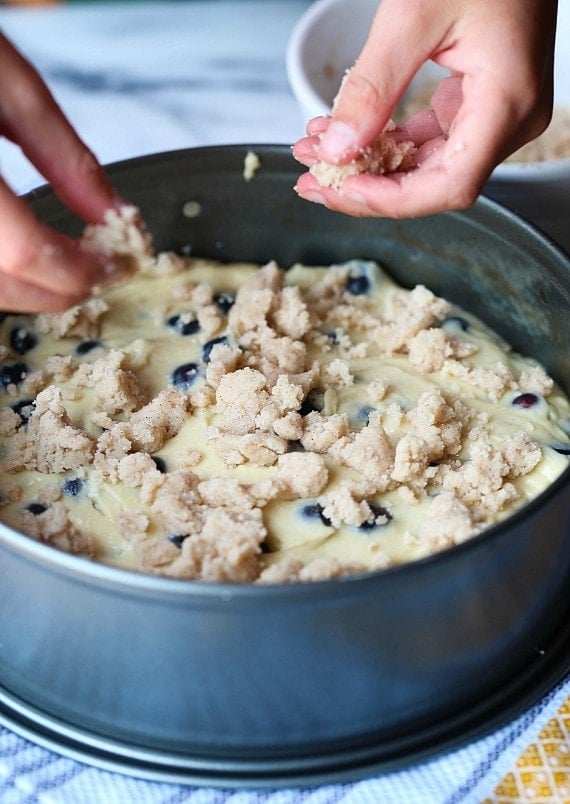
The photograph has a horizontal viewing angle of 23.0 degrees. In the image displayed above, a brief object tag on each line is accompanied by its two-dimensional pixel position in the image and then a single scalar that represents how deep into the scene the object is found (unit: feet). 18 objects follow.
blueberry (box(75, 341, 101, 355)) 1.70
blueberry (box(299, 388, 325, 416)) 1.60
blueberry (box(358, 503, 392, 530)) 1.45
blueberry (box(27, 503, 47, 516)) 1.48
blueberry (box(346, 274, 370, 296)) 1.80
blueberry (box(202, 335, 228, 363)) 1.67
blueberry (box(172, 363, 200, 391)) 1.64
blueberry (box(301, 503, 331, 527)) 1.46
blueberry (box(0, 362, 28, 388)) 1.64
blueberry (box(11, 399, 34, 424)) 1.60
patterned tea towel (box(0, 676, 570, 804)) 1.35
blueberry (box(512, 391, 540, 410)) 1.62
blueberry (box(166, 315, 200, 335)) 1.74
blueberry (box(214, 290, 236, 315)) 1.77
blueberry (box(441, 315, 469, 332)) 1.74
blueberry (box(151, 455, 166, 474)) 1.54
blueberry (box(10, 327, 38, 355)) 1.70
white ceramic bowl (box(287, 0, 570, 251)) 1.79
